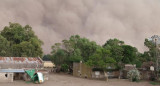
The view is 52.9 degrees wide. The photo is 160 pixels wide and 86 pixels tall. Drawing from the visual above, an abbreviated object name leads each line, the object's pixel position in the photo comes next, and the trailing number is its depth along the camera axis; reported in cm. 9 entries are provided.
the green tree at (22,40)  5362
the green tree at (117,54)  4618
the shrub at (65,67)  5892
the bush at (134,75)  3859
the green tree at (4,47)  5266
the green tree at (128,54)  4808
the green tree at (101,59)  3962
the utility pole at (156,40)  4252
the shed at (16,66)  3485
